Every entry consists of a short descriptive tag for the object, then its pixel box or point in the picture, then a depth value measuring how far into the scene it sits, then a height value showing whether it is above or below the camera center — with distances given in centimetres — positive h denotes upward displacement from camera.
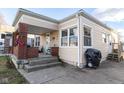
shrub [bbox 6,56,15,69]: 529 -129
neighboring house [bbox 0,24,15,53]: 1147 +162
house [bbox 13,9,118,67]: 523 +103
